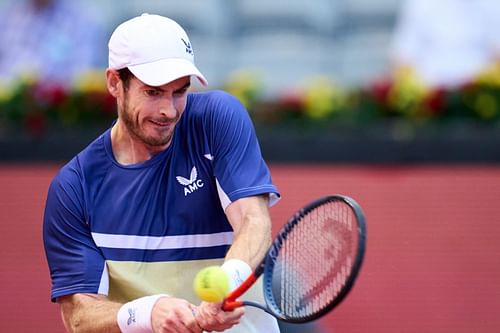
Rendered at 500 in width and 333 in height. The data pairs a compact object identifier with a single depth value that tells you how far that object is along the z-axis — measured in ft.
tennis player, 24.73
